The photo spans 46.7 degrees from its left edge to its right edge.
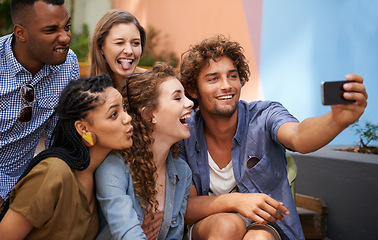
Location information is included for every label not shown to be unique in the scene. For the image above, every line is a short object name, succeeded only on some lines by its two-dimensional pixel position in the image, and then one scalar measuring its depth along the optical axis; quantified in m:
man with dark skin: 2.36
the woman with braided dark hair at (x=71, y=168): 1.86
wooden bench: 3.43
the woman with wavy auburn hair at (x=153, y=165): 2.13
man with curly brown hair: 2.27
